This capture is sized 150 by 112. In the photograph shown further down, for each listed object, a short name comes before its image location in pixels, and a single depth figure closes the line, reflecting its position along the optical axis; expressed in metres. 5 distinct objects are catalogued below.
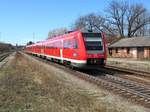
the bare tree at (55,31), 69.57
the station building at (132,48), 23.75
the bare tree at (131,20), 42.12
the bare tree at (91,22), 43.41
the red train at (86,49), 9.69
